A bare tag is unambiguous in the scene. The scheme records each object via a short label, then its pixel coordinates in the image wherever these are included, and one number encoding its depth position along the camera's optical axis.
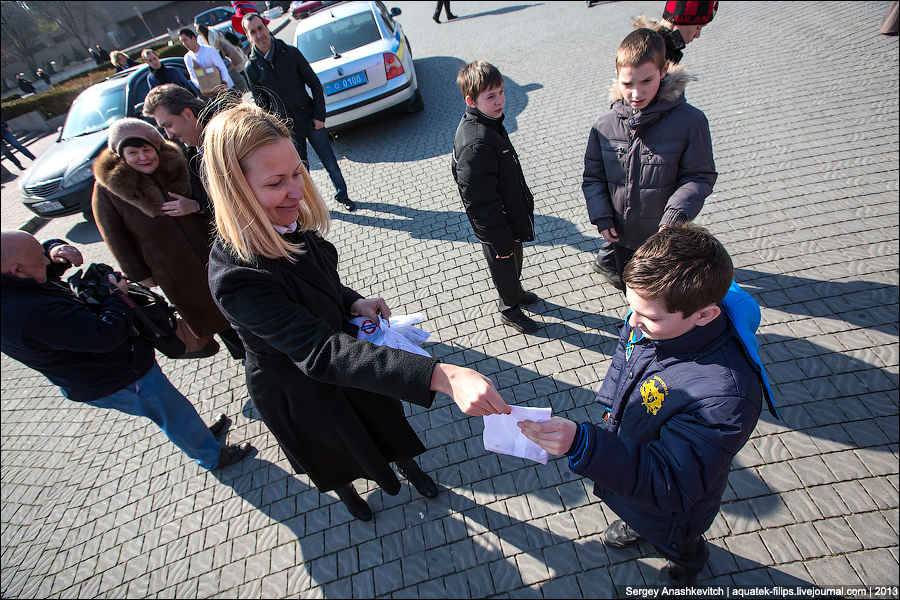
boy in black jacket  2.91
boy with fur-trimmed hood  2.65
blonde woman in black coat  1.52
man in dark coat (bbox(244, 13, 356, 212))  5.08
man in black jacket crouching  2.24
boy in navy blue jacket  1.48
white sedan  7.10
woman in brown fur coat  2.96
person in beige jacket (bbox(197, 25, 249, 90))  9.04
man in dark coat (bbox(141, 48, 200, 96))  6.96
